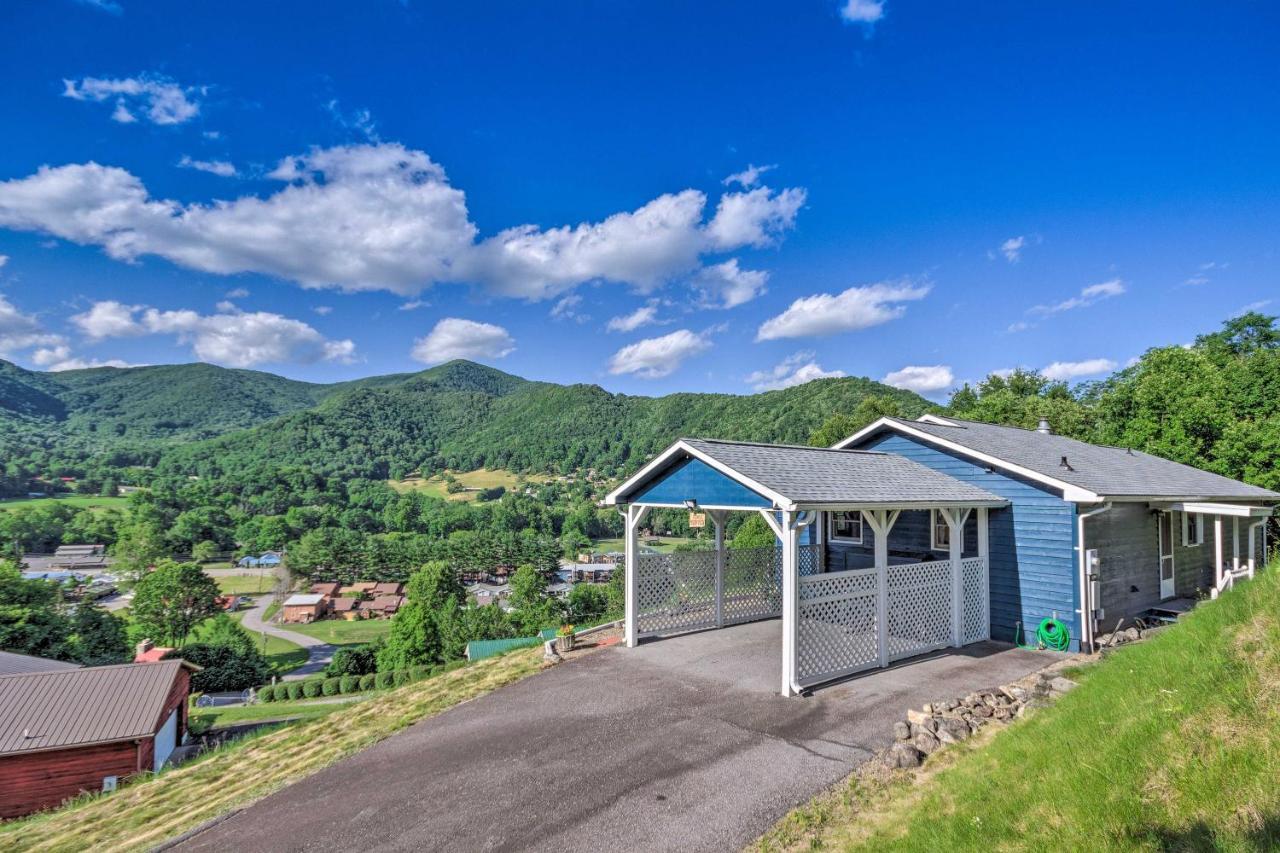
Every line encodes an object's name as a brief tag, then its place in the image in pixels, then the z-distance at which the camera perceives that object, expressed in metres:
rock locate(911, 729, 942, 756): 5.66
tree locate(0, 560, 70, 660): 29.48
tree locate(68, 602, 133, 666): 33.44
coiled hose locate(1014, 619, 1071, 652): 9.32
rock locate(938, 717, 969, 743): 5.81
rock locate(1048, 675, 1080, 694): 6.59
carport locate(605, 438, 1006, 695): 8.00
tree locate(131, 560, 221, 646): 47.44
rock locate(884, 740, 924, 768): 5.40
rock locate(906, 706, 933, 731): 6.15
